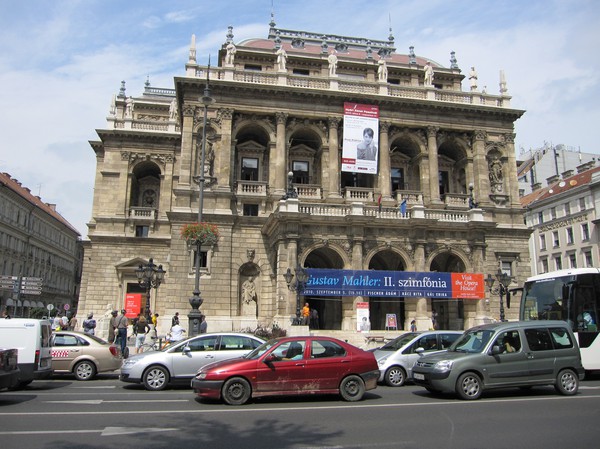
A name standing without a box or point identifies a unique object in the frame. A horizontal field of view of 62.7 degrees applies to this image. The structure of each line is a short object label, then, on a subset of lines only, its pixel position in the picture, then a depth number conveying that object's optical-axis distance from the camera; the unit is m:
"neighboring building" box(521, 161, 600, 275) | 49.22
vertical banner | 34.16
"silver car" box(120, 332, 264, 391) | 13.04
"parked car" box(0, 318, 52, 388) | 12.55
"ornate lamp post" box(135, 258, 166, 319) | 22.83
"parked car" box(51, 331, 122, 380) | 15.43
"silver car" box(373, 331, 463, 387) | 14.07
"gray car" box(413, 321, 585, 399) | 11.23
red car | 10.45
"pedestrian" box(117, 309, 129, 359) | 20.17
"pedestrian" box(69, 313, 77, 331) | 26.47
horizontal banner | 27.25
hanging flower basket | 21.75
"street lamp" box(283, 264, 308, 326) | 23.16
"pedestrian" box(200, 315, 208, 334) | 21.55
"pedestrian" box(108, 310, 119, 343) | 20.73
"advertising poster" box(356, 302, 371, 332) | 26.81
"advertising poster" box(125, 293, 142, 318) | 37.06
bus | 15.15
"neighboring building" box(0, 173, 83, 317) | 54.66
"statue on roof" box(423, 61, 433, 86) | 37.91
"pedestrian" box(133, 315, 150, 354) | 21.66
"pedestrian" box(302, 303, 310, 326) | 24.95
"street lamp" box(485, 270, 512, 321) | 25.12
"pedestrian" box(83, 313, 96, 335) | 22.92
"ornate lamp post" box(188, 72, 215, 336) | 19.75
